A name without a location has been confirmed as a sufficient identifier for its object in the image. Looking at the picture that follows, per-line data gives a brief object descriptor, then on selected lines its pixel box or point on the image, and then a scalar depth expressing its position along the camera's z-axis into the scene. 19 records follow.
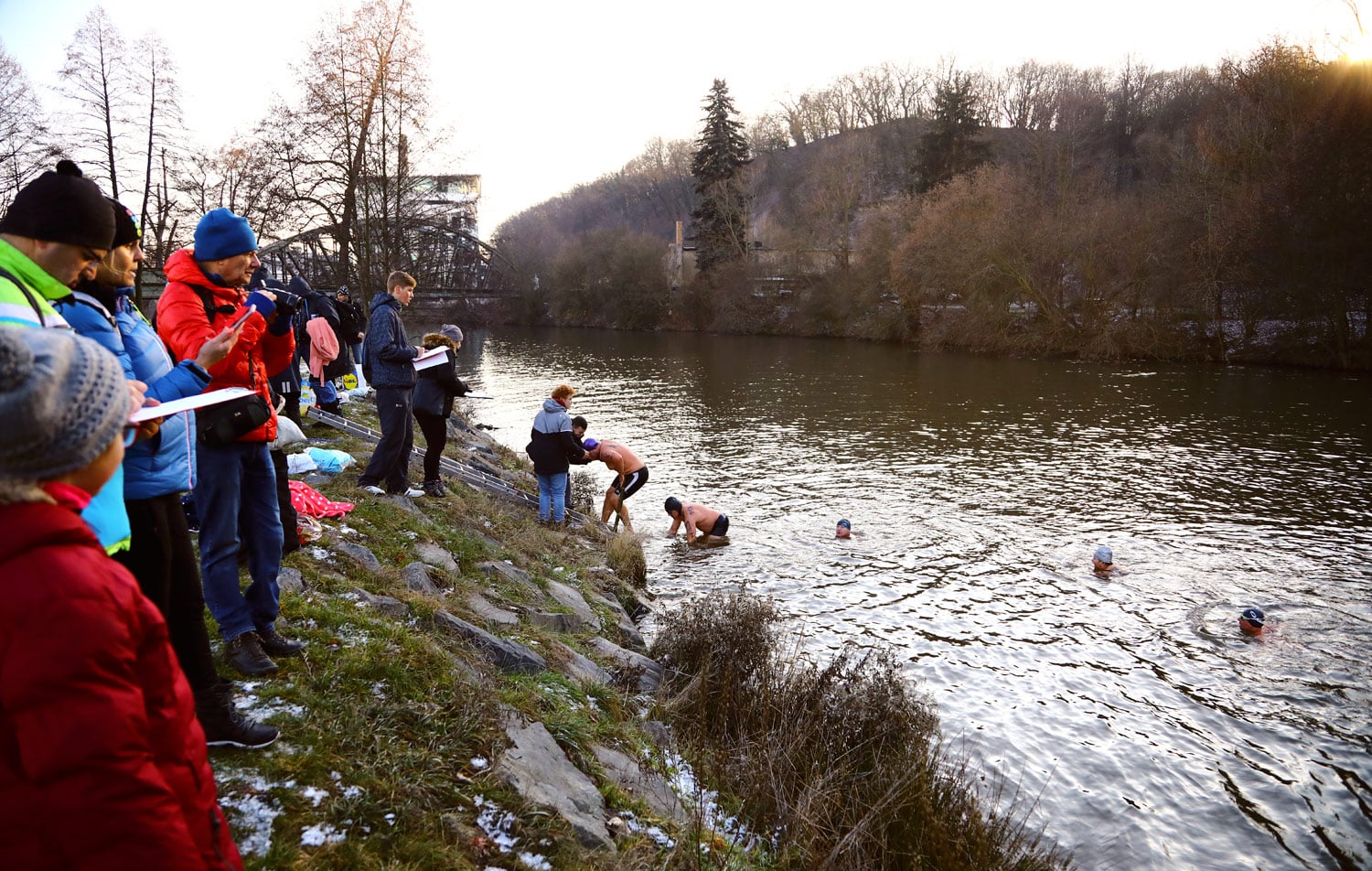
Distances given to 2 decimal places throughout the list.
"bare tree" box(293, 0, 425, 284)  20.81
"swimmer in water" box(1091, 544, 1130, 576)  11.09
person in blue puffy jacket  3.22
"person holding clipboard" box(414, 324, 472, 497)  9.29
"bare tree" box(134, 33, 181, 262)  26.47
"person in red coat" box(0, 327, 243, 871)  1.64
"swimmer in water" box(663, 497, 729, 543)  12.20
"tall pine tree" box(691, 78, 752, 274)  61.69
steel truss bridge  22.59
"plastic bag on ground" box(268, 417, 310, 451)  6.88
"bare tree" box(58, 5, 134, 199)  25.17
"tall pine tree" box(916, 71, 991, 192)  54.03
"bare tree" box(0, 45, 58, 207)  23.48
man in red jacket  4.08
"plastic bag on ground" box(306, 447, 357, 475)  9.02
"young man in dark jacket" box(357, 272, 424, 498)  8.38
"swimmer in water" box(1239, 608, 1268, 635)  9.00
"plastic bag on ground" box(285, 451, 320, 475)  8.61
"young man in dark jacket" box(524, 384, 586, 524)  10.83
